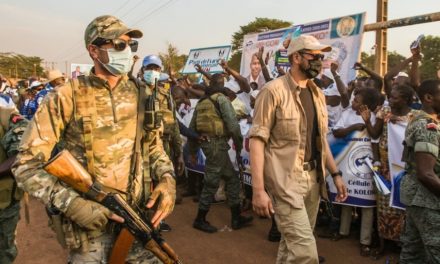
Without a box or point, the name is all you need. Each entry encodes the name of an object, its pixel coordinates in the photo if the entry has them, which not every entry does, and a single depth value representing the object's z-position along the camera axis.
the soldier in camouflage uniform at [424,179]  2.84
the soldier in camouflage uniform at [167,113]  4.28
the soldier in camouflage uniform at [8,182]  3.00
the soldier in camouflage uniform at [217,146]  5.34
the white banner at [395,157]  4.05
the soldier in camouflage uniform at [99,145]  1.99
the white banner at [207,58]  8.76
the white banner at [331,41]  5.71
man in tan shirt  2.80
